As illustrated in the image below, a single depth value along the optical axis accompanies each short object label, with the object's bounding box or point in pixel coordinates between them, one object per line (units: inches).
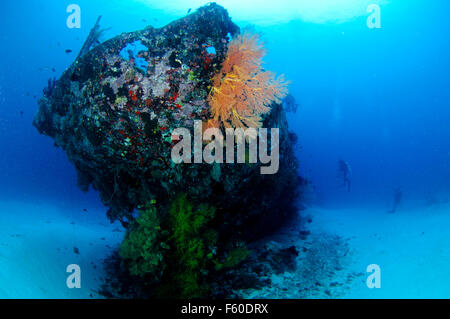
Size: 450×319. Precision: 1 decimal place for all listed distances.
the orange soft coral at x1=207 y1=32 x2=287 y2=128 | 160.6
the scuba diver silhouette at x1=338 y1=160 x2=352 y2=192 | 509.0
